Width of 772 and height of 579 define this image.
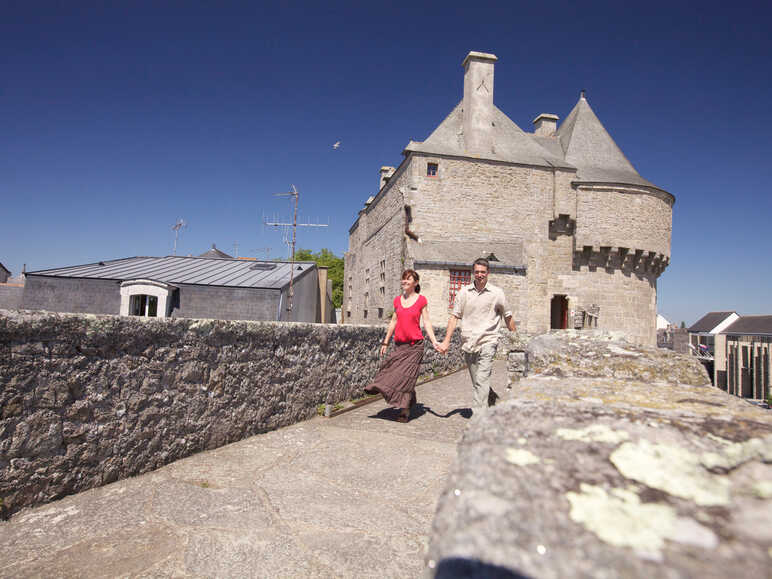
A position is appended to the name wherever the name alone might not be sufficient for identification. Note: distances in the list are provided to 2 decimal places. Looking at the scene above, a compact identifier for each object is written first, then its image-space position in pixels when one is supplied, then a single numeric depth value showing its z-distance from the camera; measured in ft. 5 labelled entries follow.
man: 15.55
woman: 17.08
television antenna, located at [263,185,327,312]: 78.34
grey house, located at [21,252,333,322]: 51.65
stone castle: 60.54
